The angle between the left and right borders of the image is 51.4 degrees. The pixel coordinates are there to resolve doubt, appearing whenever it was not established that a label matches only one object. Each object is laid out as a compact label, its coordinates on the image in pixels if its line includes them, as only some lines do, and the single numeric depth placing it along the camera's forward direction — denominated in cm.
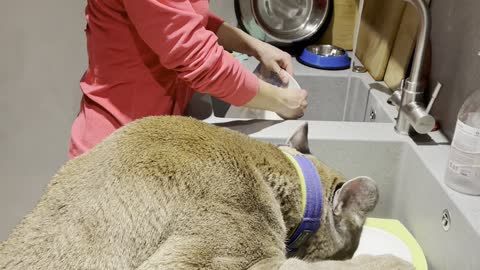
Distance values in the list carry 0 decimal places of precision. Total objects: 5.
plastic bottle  80
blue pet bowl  138
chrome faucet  95
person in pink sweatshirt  86
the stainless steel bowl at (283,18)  145
